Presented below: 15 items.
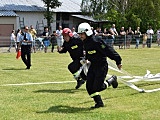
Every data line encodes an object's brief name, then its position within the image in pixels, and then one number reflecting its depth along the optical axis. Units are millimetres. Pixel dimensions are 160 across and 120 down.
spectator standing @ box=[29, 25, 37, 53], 26156
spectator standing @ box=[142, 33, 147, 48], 31736
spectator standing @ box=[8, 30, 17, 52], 28922
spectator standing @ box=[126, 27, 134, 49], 31298
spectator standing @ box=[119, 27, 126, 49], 31250
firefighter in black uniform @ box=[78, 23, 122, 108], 8062
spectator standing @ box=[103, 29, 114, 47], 28905
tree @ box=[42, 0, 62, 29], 44812
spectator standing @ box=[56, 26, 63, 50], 27258
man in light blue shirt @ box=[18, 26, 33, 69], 15797
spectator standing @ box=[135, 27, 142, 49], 31191
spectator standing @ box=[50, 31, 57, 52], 27912
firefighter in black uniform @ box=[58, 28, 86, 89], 10430
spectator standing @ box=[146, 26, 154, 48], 32166
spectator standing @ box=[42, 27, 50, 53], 28344
